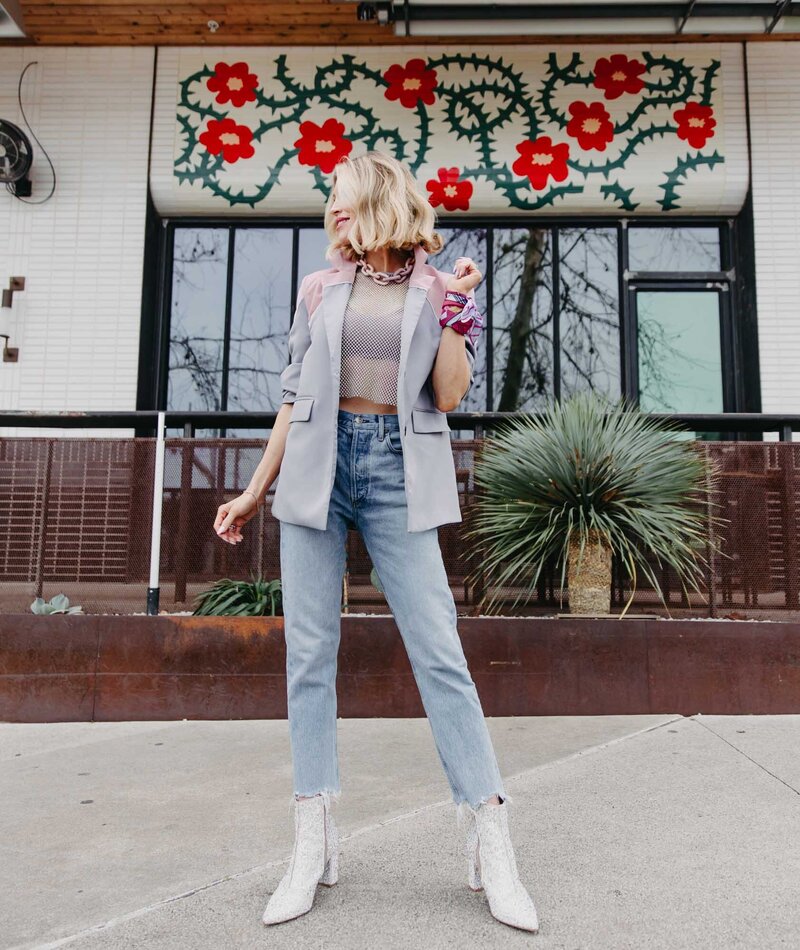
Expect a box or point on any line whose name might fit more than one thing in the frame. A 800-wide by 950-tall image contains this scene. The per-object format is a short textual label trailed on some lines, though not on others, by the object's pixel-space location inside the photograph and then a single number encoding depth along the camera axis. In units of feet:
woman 6.02
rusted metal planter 12.03
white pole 13.11
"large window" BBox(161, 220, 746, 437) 23.75
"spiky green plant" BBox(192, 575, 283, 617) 12.78
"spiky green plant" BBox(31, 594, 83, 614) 12.92
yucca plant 12.55
